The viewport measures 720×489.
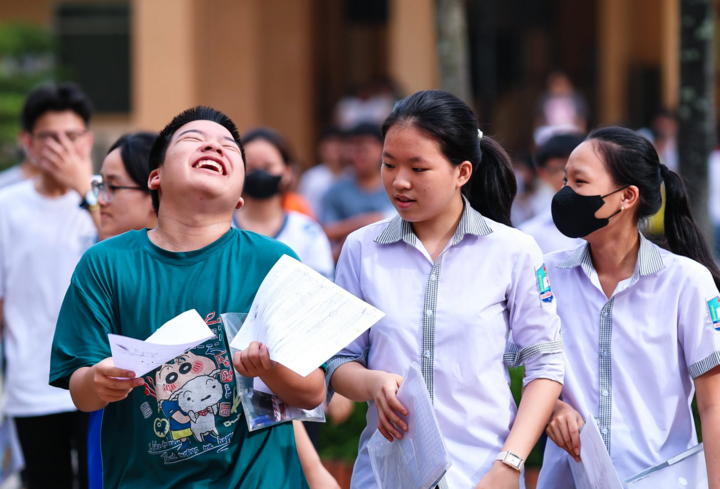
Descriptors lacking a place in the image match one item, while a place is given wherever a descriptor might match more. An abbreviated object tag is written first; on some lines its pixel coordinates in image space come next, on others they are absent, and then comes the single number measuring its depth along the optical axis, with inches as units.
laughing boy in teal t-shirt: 207.2
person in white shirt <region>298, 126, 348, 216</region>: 824.9
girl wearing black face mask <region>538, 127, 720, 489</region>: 236.5
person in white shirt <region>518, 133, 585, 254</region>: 411.2
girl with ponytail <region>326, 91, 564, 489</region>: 217.0
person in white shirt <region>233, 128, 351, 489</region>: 394.9
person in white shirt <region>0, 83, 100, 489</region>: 350.0
